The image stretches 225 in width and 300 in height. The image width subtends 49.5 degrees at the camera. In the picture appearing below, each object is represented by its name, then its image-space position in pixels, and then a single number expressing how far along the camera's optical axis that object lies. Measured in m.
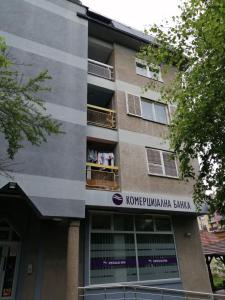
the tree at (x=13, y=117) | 6.19
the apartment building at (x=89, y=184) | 8.62
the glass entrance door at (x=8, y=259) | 8.43
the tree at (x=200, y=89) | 6.65
